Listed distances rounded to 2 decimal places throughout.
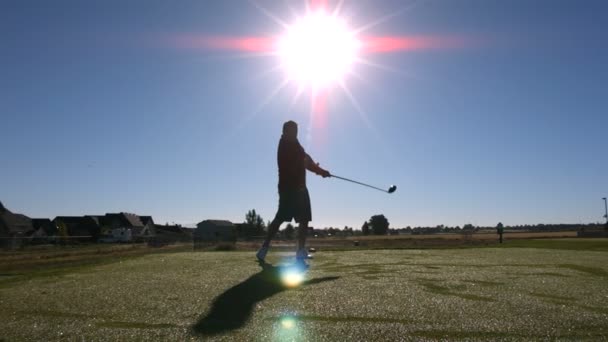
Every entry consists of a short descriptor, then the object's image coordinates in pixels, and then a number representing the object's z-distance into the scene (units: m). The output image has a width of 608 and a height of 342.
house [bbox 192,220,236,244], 141.00
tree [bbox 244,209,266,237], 155.62
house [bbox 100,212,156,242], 109.12
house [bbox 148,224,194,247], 151.48
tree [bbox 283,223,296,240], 157.75
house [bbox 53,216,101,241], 113.92
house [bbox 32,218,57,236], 112.50
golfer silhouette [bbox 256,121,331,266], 8.19
